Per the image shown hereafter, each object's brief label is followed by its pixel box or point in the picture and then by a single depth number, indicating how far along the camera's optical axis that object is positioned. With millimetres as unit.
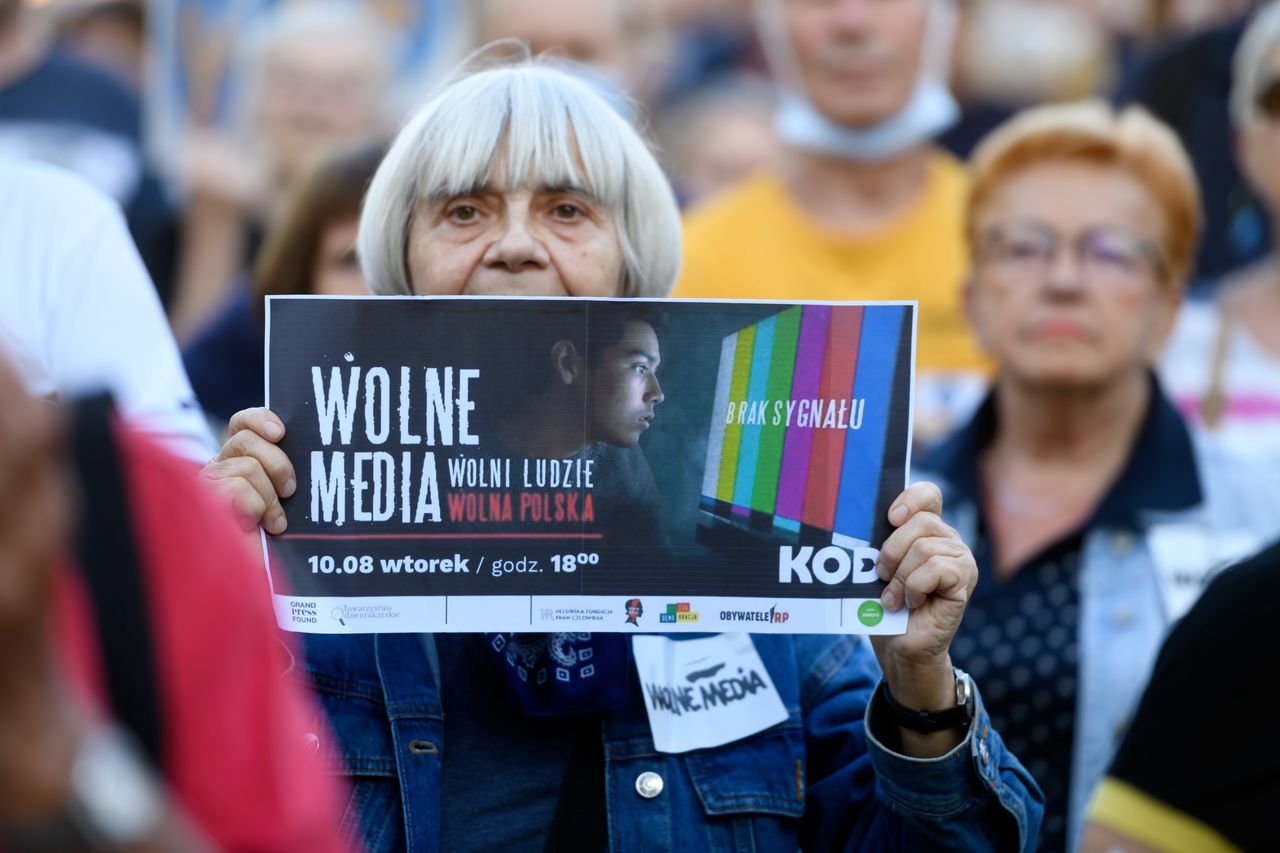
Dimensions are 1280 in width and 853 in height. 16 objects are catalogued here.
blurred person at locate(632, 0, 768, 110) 17328
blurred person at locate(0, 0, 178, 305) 11156
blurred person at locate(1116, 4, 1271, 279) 11023
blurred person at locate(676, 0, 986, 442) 9500
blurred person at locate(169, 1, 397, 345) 11594
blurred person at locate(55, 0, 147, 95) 14859
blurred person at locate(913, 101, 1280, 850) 7523
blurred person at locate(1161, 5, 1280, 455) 9094
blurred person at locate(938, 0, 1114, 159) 14187
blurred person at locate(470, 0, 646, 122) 11180
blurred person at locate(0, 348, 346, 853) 2670
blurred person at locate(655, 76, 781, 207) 14430
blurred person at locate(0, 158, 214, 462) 5508
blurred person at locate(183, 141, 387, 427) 7941
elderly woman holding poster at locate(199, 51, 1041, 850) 4906
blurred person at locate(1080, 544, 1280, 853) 3592
